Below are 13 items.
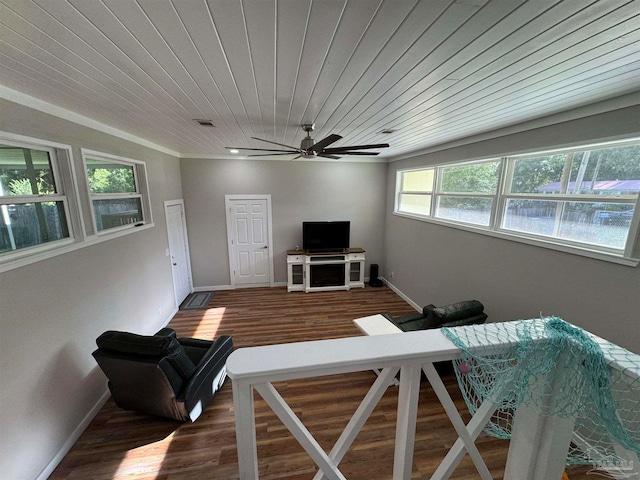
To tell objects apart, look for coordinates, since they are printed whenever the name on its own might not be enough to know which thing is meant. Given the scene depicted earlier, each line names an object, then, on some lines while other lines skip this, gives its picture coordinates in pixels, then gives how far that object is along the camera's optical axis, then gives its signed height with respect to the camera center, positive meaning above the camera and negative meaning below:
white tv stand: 5.29 -1.67
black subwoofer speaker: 5.67 -1.94
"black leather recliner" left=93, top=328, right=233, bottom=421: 1.97 -1.56
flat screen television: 5.36 -0.94
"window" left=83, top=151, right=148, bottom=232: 2.64 +0.01
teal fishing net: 0.68 -0.53
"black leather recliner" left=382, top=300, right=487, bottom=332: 2.70 -1.36
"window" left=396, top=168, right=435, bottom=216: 4.41 +0.06
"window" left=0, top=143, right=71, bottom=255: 1.75 -0.06
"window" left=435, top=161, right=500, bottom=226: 3.15 +0.04
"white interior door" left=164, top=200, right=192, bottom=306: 4.36 -1.08
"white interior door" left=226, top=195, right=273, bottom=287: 5.24 -1.02
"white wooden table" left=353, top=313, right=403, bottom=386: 2.82 -1.56
